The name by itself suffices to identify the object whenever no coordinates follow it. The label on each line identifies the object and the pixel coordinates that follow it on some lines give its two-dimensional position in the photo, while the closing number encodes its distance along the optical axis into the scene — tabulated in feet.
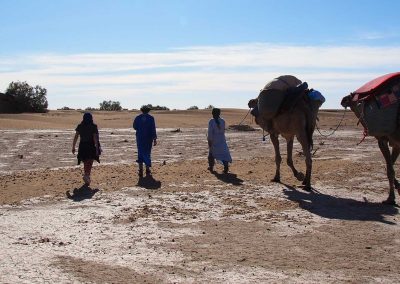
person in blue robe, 46.00
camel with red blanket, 30.68
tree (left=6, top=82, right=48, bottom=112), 192.99
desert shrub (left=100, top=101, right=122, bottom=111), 264.72
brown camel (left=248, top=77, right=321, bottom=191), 38.00
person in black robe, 41.22
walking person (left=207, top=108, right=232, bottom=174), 47.50
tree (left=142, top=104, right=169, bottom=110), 259.23
